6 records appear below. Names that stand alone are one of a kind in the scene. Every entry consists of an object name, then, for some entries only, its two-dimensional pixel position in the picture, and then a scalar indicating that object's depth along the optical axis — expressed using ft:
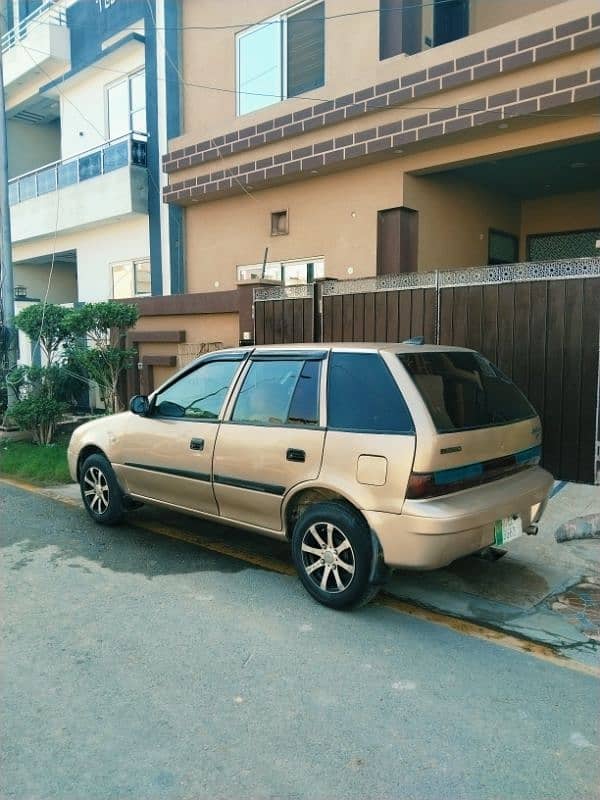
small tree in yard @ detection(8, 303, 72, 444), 33.55
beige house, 28.17
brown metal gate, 22.17
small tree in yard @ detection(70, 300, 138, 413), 32.32
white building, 45.62
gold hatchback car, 12.74
